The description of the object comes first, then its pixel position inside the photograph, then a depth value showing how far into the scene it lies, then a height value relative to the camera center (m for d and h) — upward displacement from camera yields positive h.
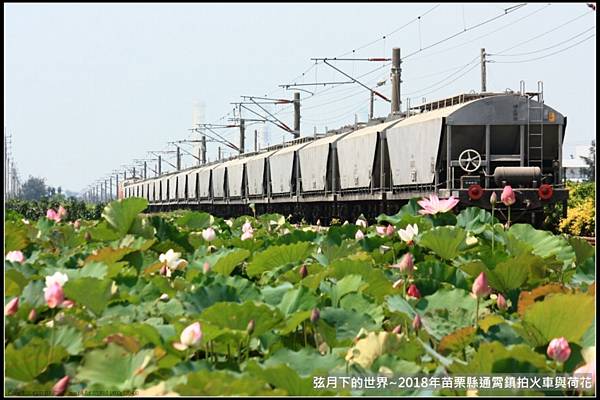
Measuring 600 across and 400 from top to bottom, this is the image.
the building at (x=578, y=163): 175.22 +1.78
